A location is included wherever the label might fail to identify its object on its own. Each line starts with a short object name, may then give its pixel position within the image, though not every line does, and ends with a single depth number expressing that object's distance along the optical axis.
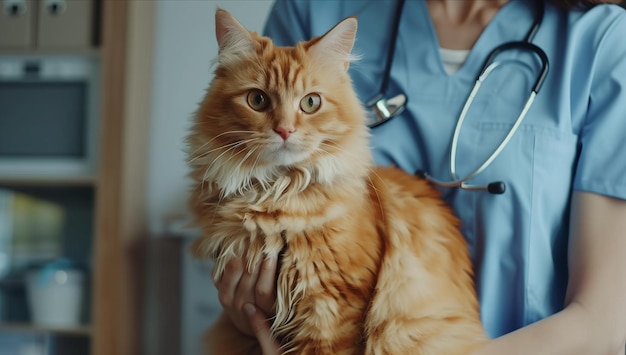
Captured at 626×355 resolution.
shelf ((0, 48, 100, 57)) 1.62
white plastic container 1.71
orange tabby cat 0.75
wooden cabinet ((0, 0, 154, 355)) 1.47
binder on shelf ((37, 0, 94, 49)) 1.59
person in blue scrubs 0.82
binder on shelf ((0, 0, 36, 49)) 1.60
